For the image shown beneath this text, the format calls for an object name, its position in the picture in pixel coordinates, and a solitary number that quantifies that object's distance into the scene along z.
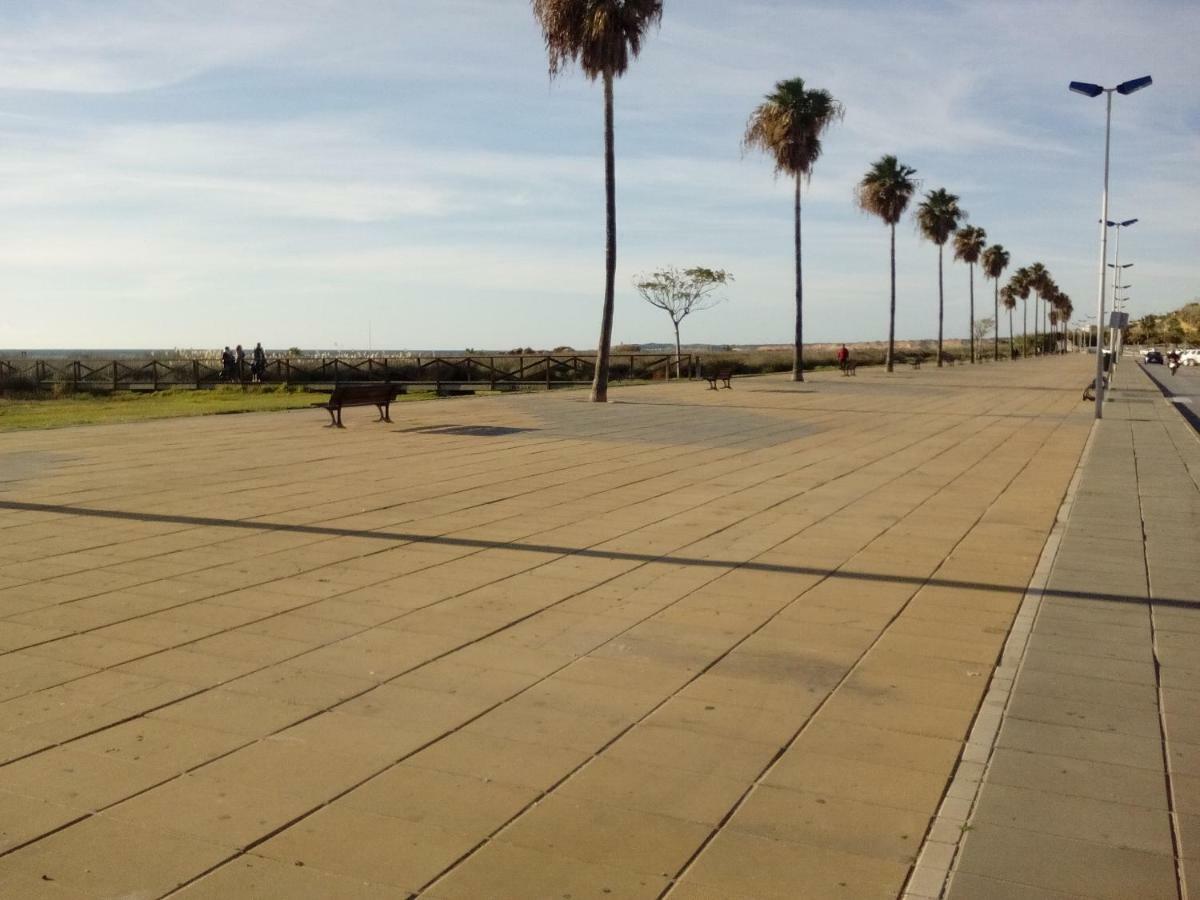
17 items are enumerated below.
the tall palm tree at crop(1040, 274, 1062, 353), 146.12
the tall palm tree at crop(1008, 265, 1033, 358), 132.50
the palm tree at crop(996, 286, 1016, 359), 130.62
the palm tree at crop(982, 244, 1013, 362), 106.44
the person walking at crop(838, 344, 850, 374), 50.66
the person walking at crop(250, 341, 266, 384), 39.93
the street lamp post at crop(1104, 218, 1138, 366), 62.83
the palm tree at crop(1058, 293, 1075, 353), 177.25
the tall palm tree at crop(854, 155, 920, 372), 56.72
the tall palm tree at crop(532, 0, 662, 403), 24.98
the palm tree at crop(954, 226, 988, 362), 87.50
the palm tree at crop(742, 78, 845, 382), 41.25
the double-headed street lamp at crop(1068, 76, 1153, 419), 27.06
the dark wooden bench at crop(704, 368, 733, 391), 33.78
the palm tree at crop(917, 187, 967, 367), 69.81
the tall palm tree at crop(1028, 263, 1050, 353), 138.00
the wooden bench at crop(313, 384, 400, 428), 19.06
